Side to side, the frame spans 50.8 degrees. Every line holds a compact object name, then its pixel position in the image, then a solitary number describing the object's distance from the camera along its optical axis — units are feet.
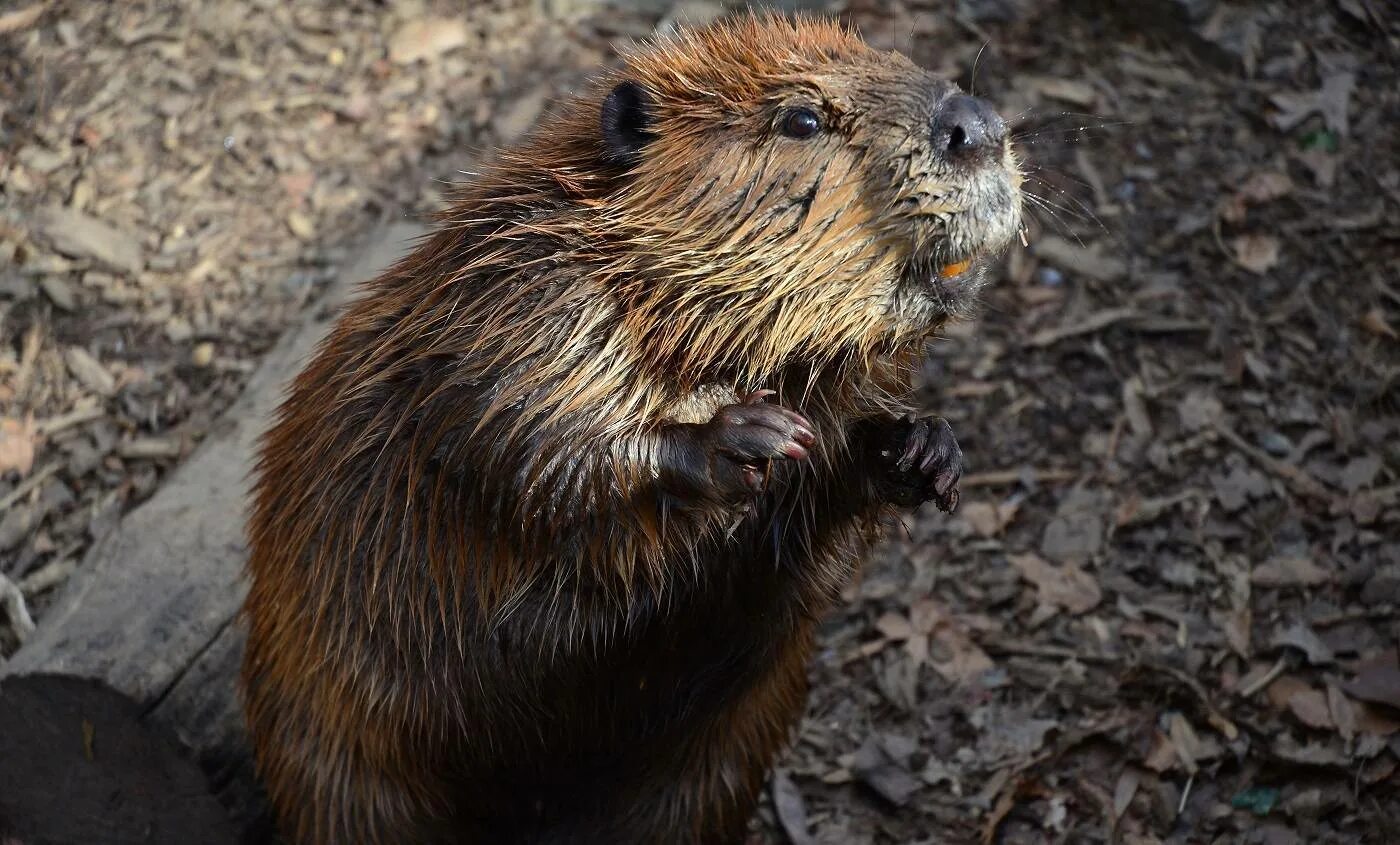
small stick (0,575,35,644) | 13.94
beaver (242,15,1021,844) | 8.94
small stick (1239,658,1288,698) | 14.02
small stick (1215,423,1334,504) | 15.55
